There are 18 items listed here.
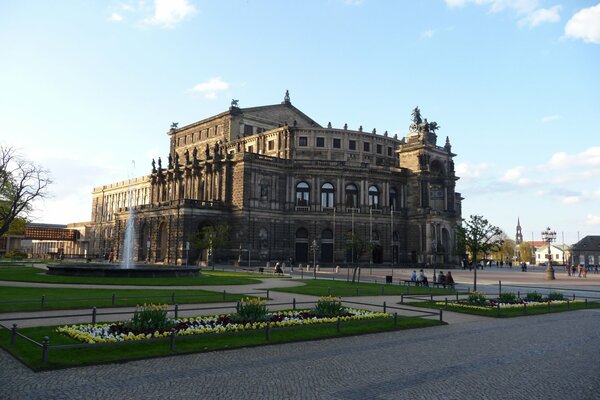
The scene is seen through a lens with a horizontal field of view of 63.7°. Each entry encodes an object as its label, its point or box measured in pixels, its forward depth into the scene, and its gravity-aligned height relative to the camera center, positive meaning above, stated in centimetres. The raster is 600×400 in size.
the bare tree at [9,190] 4816 +731
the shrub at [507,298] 2642 -243
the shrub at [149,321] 1462 -218
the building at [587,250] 13612 +126
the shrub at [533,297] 2811 -250
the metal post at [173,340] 1312 -244
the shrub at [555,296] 2927 -257
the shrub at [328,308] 1928 -225
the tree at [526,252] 17398 +66
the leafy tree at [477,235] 3788 +142
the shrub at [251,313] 1691 -218
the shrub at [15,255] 8611 -130
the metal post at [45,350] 1118 -237
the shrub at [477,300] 2555 -246
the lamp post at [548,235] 6749 +267
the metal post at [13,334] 1291 -231
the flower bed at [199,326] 1395 -250
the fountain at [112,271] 3906 -180
